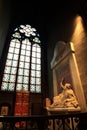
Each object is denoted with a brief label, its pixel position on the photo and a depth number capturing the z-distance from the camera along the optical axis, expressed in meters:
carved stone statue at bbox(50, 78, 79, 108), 3.49
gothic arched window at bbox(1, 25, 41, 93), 6.02
